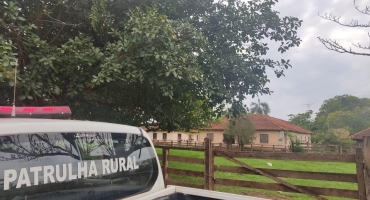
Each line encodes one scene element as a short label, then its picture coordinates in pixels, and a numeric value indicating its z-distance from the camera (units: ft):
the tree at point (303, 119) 241.31
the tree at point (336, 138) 120.18
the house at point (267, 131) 139.03
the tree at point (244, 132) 114.42
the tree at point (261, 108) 233.82
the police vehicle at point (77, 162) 5.89
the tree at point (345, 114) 200.03
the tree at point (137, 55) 19.26
